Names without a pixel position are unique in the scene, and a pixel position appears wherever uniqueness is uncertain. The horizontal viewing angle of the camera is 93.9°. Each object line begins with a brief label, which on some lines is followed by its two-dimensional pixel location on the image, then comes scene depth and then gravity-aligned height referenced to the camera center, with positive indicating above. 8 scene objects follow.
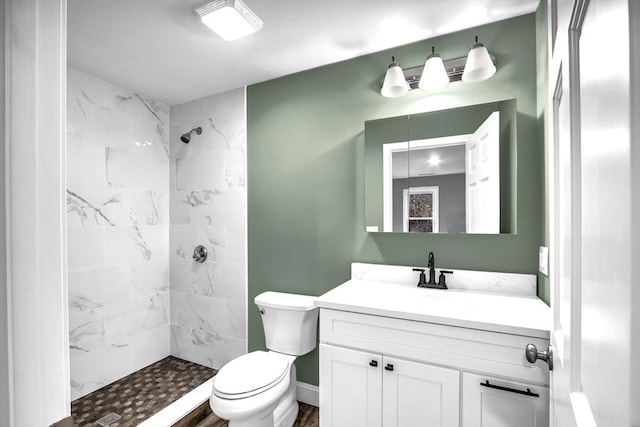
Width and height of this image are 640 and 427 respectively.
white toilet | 1.47 -0.88
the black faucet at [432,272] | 1.74 -0.35
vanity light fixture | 1.55 +0.79
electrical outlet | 1.37 -0.23
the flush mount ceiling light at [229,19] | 1.45 +1.00
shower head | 2.59 +0.70
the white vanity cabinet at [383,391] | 1.27 -0.82
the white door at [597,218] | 0.29 -0.01
